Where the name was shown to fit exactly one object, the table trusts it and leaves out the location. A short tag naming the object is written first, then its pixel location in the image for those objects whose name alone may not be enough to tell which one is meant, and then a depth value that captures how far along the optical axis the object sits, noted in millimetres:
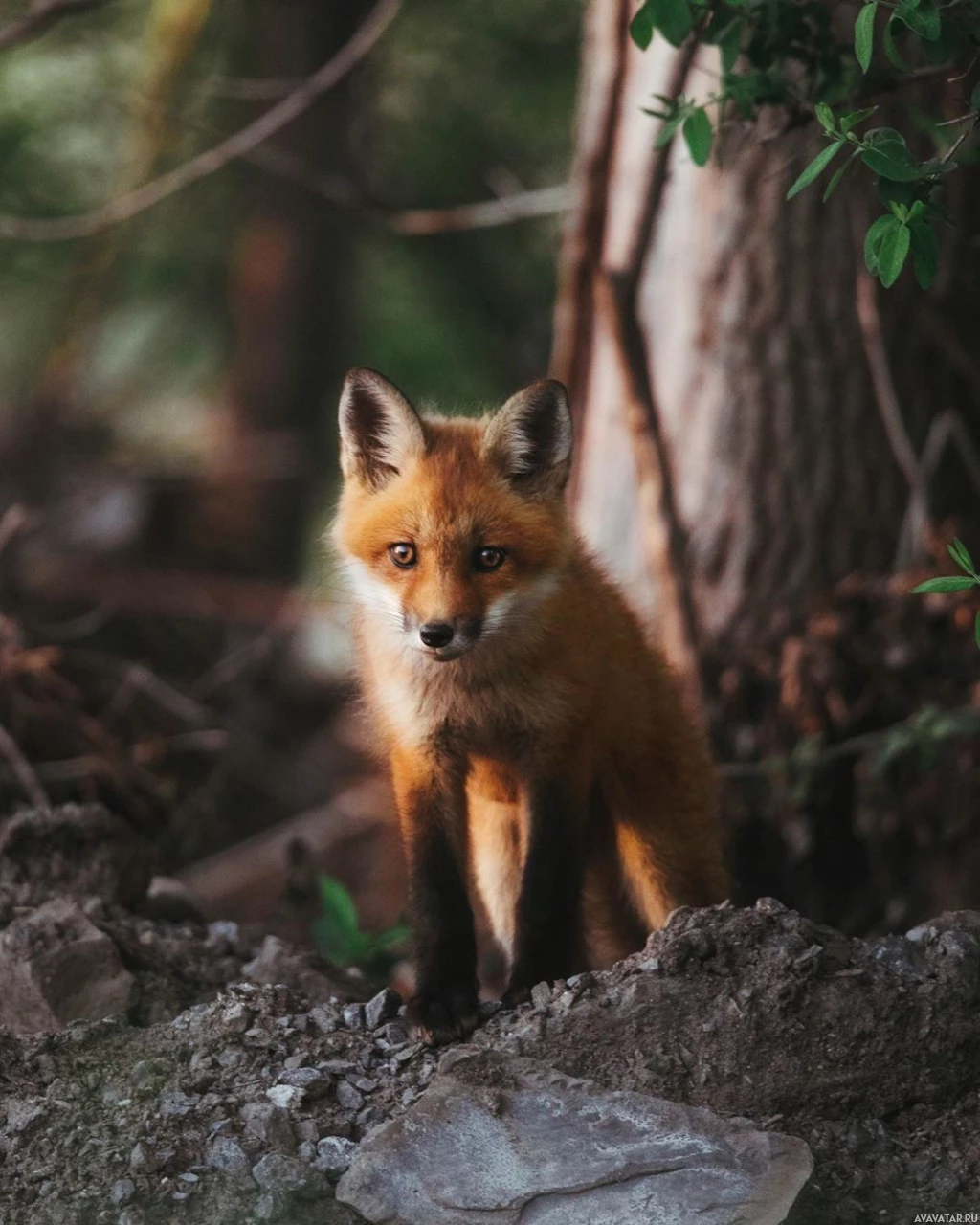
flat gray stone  5320
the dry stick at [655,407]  11312
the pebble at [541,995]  6387
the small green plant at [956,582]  5617
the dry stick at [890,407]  10844
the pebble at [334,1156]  5586
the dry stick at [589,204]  11555
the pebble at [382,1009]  6711
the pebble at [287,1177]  5461
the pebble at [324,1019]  6570
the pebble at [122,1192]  5457
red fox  6926
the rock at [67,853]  8164
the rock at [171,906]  8617
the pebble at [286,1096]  5937
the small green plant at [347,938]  8758
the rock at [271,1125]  5715
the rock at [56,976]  6742
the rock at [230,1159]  5555
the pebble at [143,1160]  5570
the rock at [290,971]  7336
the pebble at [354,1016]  6695
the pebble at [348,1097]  6012
